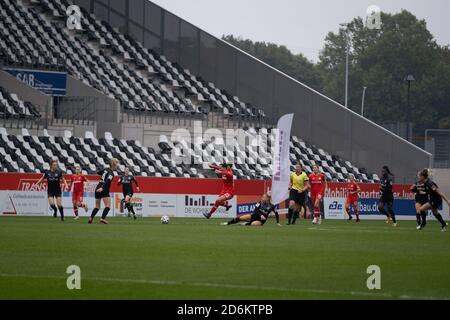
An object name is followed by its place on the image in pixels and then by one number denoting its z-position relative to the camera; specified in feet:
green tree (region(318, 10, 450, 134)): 418.31
